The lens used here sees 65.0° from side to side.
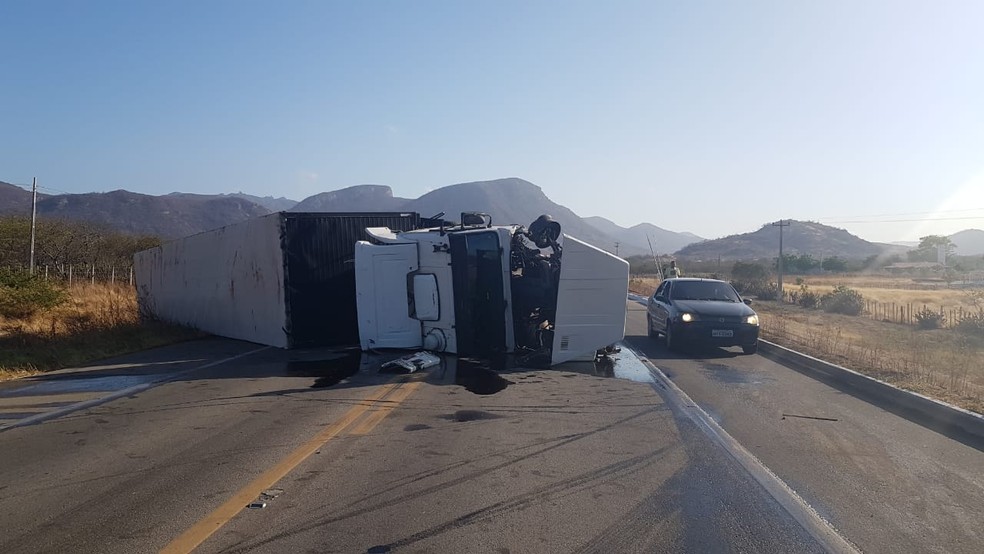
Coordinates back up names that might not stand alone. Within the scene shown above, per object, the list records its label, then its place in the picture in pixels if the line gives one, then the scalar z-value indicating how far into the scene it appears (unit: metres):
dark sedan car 16.28
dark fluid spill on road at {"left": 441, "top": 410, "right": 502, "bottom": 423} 9.08
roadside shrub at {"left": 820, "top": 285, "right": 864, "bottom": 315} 35.16
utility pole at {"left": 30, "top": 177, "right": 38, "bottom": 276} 35.59
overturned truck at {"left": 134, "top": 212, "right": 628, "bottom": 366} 13.34
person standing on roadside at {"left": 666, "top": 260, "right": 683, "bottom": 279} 32.22
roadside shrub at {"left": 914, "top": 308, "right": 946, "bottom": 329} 27.05
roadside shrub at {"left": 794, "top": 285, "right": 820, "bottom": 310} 38.84
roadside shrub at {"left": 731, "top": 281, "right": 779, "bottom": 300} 46.69
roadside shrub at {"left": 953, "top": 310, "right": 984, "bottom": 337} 23.66
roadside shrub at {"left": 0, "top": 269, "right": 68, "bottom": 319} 22.00
